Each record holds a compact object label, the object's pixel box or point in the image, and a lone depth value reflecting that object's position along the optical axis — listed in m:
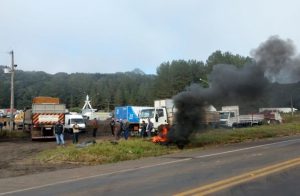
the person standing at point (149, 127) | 34.28
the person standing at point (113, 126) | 39.38
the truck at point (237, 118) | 52.43
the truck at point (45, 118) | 36.53
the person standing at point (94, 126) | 37.59
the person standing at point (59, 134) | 29.16
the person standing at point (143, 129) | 34.49
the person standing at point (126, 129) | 32.47
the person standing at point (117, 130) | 32.81
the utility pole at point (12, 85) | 45.31
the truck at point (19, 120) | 52.92
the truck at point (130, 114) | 44.30
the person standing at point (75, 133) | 29.46
